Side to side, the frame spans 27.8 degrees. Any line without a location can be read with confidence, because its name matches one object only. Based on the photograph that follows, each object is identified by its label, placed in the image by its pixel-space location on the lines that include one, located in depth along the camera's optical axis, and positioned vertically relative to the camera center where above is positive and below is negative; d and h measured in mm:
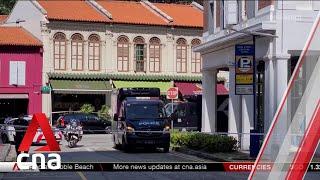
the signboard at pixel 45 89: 50891 -356
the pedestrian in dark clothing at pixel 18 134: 15259 -1228
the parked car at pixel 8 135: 15438 -1540
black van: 24797 -1519
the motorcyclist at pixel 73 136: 22252 -1834
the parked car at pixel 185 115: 39344 -1854
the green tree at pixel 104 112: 47034 -2141
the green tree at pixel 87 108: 51625 -1885
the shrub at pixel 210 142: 23719 -2159
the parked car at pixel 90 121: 40700 -2387
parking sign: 22297 +522
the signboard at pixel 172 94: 35341 -499
